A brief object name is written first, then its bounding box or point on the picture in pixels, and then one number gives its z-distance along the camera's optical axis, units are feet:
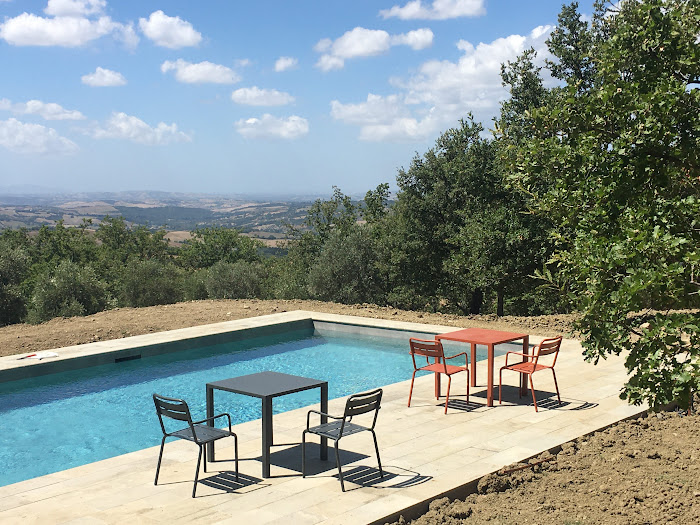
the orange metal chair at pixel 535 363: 24.29
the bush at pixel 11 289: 63.21
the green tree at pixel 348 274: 70.74
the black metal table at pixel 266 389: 18.44
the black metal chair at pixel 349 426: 17.47
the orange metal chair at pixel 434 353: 24.90
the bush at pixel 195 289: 80.74
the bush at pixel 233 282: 71.77
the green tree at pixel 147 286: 69.00
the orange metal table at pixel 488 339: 25.62
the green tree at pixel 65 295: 59.62
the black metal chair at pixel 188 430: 17.28
